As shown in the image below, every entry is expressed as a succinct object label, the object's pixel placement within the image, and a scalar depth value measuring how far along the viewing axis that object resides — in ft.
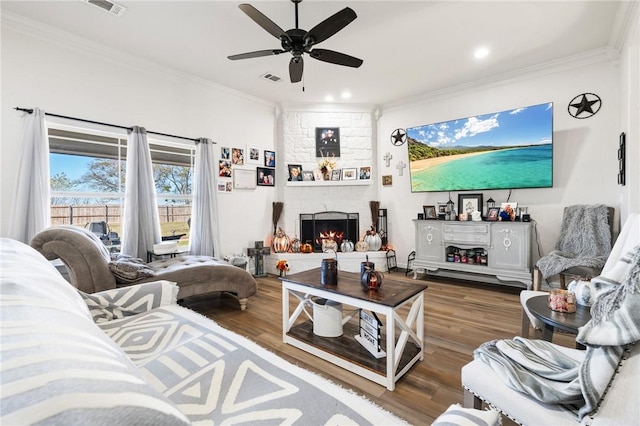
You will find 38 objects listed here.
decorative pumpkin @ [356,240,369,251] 15.90
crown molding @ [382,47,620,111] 11.18
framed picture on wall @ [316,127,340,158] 16.65
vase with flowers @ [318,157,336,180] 16.43
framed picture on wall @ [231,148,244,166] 14.82
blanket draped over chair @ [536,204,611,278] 9.95
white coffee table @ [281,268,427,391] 5.86
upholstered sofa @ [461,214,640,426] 2.74
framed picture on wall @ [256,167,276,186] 16.01
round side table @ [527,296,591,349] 4.82
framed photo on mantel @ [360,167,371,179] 16.69
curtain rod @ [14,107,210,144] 9.05
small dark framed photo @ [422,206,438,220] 14.46
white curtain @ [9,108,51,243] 8.70
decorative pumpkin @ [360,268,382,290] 6.64
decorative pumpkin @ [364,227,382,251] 15.80
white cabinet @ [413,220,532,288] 11.76
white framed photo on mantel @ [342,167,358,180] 16.67
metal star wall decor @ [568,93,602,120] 11.44
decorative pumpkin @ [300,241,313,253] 15.72
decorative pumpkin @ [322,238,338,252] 15.36
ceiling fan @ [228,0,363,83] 7.03
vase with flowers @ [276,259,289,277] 14.74
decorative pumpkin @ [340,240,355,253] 15.59
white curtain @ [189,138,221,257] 12.98
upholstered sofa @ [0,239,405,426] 1.18
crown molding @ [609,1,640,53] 8.27
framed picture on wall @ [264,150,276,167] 16.33
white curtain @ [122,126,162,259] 10.88
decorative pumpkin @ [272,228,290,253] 15.72
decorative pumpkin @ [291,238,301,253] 15.75
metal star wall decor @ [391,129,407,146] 16.35
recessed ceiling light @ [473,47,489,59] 11.00
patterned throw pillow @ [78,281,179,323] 5.45
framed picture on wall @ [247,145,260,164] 15.58
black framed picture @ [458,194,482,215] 13.69
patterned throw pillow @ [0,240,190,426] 1.10
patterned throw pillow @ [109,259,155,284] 8.02
